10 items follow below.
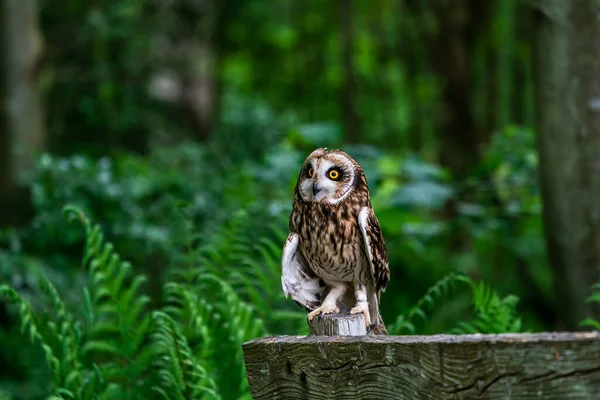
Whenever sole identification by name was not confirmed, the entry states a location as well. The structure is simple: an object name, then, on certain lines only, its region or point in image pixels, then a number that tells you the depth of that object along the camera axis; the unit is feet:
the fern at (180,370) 19.08
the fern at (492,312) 21.54
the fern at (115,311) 22.91
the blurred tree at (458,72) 48.11
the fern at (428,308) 21.39
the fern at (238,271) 25.31
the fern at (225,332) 22.07
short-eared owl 16.22
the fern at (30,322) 20.45
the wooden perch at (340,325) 15.17
